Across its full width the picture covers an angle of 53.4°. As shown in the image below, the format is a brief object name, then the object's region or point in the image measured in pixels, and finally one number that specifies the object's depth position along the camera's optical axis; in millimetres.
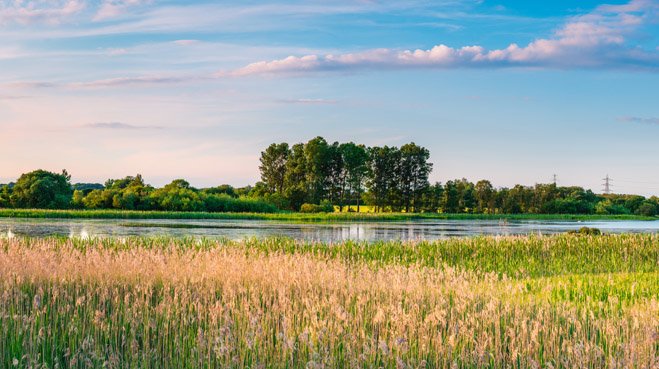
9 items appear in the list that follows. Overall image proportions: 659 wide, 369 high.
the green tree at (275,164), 94750
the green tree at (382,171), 91750
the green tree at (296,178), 82688
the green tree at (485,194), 95875
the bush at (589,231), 30309
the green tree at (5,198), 66688
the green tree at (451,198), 93250
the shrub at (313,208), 76875
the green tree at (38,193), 66000
